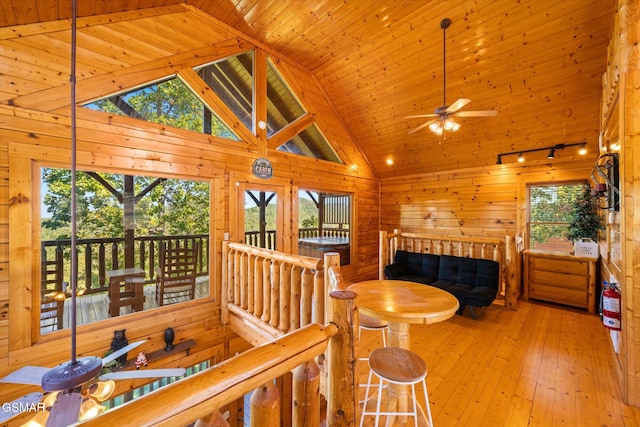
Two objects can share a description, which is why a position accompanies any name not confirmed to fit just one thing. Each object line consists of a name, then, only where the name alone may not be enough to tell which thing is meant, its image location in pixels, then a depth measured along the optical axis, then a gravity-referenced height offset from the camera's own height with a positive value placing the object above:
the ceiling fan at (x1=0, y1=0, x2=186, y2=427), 1.21 -0.90
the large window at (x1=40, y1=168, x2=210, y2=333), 2.72 -0.29
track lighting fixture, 4.14 +1.07
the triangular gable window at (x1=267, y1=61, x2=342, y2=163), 4.49 +1.67
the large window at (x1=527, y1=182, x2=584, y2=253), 4.52 -0.01
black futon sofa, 3.60 -0.98
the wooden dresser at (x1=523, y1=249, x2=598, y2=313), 3.85 -1.01
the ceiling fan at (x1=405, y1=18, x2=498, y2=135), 2.86 +1.13
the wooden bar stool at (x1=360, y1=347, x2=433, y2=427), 1.47 -0.91
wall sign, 4.12 +0.70
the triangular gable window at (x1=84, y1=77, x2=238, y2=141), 3.04 +1.32
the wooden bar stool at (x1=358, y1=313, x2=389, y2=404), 2.17 -0.93
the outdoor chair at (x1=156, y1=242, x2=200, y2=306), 3.56 -0.84
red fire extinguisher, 2.28 -0.84
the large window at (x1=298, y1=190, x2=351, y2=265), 5.93 -0.32
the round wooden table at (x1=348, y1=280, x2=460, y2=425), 1.73 -0.67
